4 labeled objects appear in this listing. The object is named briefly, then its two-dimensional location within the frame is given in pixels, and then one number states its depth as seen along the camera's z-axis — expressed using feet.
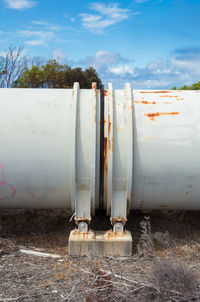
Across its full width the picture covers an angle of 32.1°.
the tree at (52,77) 63.67
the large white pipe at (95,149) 14.20
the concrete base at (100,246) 14.47
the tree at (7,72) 71.61
